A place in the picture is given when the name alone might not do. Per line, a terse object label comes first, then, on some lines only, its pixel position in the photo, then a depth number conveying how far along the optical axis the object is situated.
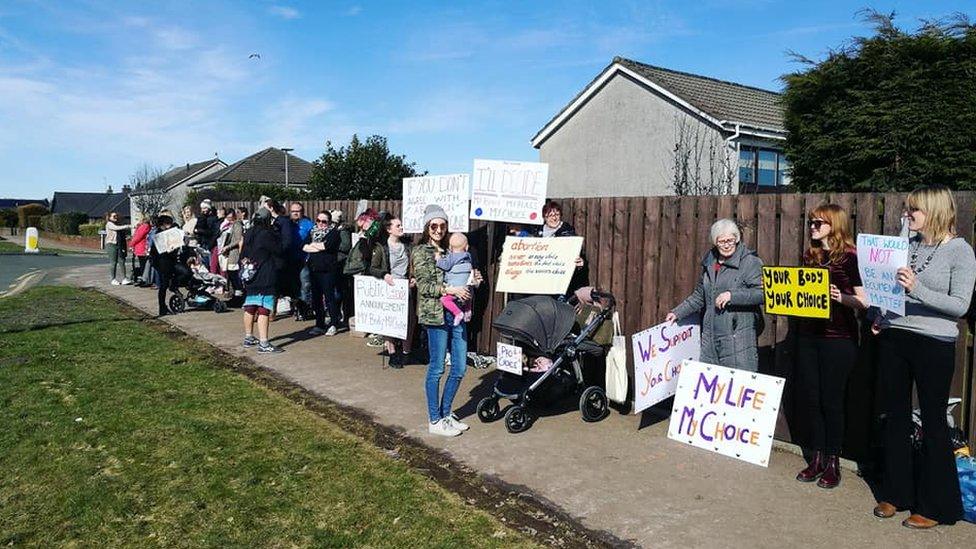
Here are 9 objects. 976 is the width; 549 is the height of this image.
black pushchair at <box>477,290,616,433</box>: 6.27
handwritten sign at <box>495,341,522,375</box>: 6.19
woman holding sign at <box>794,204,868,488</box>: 4.89
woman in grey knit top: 4.21
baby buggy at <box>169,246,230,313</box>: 13.27
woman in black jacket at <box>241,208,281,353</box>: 9.27
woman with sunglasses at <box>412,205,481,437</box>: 6.02
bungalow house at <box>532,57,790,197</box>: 20.30
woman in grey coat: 5.42
